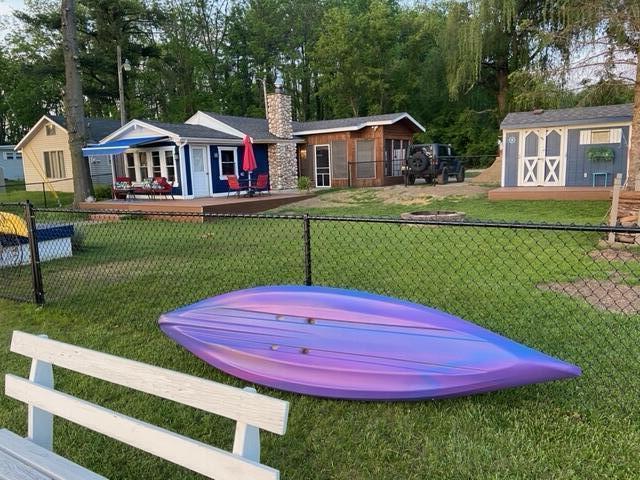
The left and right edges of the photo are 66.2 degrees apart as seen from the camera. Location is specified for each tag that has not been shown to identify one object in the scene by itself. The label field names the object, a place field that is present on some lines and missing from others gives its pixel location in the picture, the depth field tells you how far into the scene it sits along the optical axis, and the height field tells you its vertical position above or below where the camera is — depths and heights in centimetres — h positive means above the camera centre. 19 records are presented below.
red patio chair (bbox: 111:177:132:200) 1606 -48
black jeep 1859 -4
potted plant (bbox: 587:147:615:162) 1470 +11
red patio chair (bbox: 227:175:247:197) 1566 -45
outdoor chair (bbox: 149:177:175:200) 1566 -44
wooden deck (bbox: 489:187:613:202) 1345 -95
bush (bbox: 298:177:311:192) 1844 -60
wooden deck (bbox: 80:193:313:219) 1338 -96
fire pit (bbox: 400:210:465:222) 927 -103
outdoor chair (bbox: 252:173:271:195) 1642 -51
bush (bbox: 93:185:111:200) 1852 -71
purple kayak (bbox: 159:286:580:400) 247 -100
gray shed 1469 +38
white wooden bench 154 -88
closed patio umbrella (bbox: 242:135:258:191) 1584 +39
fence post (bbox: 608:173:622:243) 734 -70
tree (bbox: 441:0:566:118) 2064 +580
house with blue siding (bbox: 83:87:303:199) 1597 +69
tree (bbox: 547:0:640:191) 932 +229
